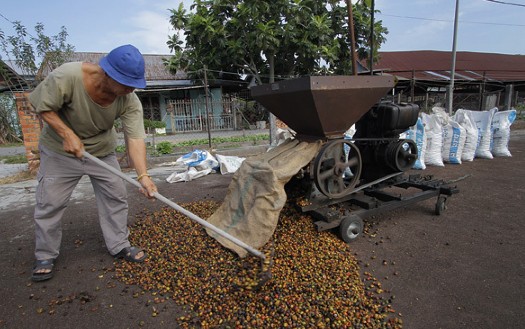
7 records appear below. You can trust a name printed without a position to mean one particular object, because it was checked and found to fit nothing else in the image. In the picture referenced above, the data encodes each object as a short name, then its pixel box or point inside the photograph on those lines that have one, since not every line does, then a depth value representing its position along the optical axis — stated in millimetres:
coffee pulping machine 2787
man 2158
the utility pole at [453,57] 9594
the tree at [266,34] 8352
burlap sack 2629
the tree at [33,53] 6660
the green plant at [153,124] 13983
